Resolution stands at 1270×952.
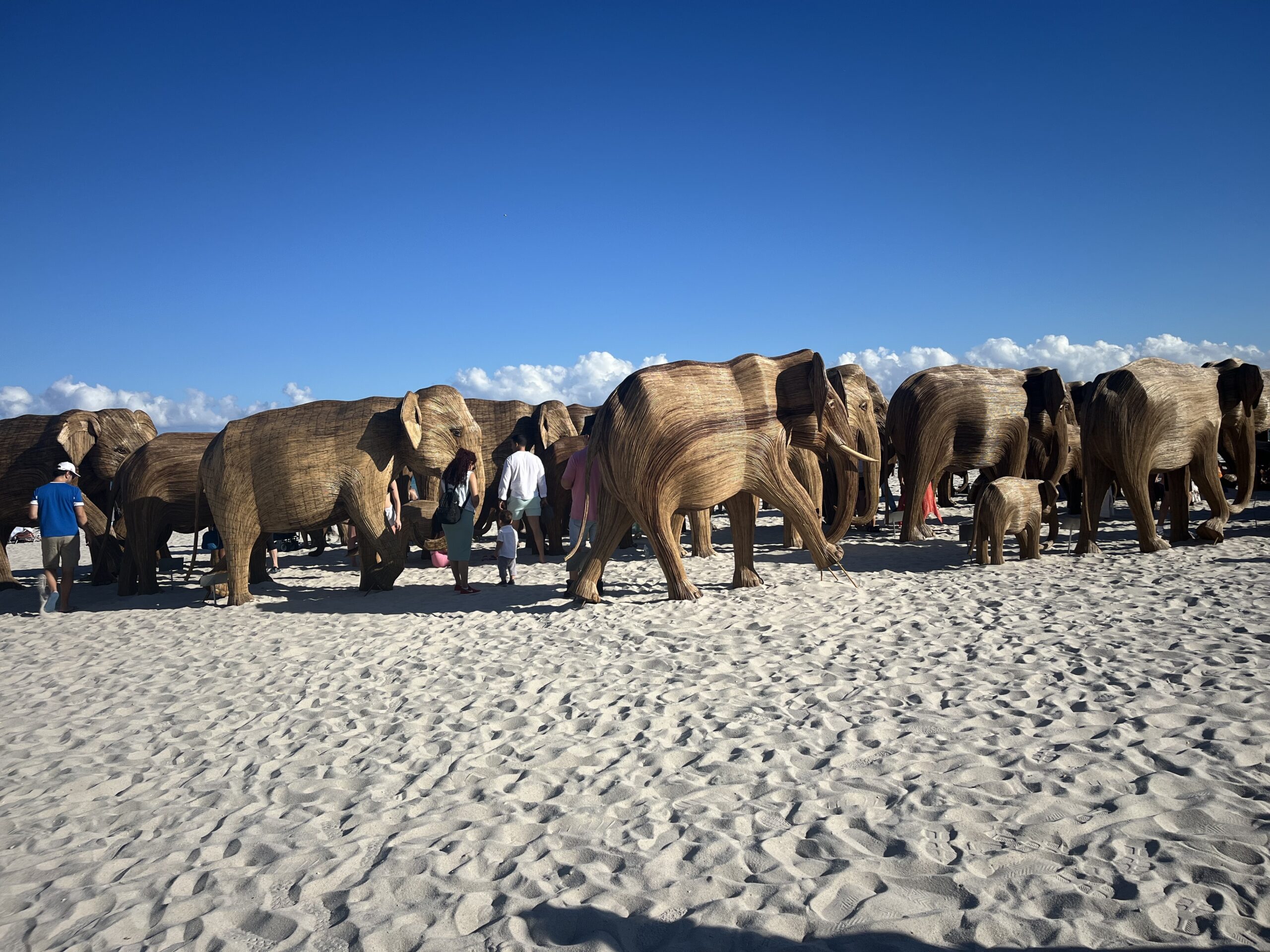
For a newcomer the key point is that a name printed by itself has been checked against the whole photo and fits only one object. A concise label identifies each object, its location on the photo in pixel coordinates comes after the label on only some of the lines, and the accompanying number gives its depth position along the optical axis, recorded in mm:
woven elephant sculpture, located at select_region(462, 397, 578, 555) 12133
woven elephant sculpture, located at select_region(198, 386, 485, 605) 8023
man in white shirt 8867
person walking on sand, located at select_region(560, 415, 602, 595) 7578
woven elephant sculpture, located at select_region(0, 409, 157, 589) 10117
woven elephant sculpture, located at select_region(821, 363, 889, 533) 10398
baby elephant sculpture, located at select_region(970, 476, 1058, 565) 8242
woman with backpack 8391
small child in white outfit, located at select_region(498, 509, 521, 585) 8664
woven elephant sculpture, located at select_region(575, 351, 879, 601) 6723
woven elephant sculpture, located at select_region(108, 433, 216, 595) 9125
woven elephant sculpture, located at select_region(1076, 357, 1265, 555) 8445
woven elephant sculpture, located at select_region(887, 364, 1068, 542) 10125
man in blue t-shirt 8328
